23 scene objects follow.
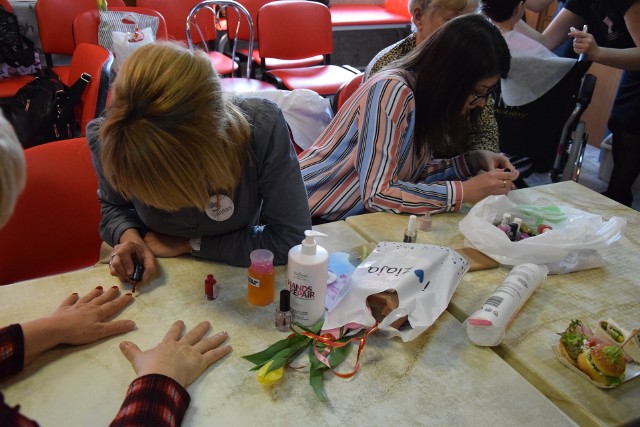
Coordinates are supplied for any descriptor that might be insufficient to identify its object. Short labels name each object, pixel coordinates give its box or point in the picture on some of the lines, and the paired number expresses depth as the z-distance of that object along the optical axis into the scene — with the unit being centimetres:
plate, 97
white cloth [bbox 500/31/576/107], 244
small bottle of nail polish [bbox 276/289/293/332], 104
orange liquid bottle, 110
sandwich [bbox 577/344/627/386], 95
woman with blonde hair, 99
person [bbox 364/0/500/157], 195
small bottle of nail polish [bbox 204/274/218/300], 113
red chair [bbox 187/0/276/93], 320
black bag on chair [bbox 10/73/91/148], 255
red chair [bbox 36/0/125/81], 347
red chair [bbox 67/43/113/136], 213
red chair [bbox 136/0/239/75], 367
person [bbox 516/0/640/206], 244
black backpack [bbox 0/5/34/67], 318
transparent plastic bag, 129
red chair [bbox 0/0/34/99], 299
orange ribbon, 97
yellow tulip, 92
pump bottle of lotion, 100
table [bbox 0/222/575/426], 88
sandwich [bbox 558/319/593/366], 100
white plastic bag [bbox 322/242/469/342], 105
